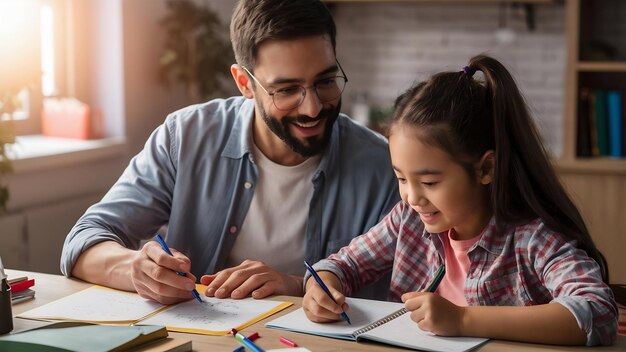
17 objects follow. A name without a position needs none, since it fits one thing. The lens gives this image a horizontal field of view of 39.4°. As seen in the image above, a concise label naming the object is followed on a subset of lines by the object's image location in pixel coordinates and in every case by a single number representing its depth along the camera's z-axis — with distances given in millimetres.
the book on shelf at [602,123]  3812
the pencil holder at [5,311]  1516
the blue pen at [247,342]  1371
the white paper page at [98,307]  1614
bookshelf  3738
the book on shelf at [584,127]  3836
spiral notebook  1407
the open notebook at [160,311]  1552
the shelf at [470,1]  3926
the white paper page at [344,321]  1494
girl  1585
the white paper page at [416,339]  1391
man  2047
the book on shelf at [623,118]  3779
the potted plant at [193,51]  3947
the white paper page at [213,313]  1546
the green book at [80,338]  1342
